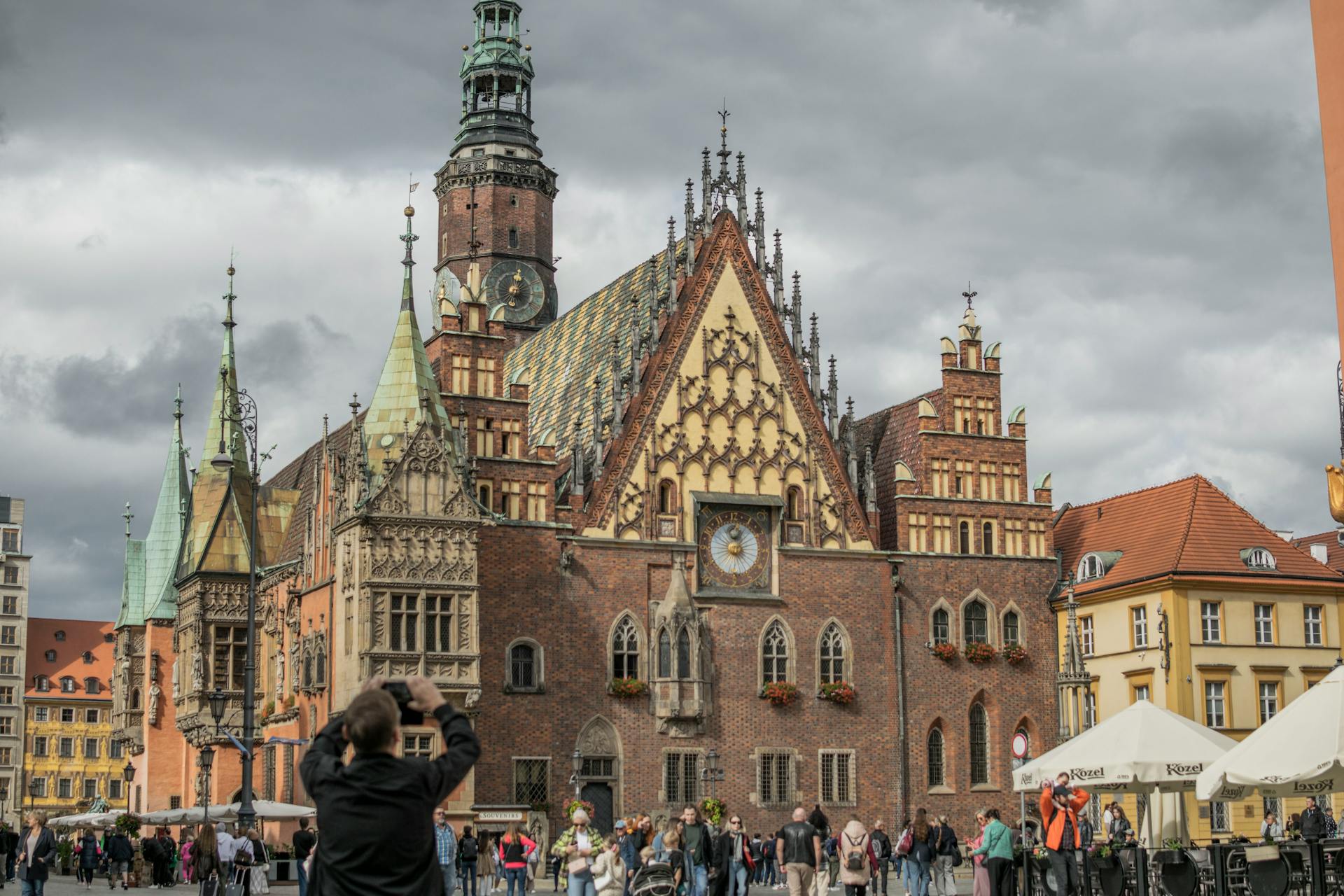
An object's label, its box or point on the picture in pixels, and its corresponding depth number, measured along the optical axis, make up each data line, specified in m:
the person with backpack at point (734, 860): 28.86
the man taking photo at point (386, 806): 7.46
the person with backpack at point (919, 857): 30.30
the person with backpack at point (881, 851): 33.97
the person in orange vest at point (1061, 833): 22.62
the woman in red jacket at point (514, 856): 31.94
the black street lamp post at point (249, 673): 33.28
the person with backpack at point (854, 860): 26.05
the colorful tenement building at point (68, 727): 110.31
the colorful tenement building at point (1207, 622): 50.50
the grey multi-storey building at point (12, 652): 110.12
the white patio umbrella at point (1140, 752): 25.09
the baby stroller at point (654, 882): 22.17
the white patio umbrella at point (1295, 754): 20.91
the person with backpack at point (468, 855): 34.50
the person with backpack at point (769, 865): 43.56
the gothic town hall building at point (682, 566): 47.47
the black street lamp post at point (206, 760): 45.40
